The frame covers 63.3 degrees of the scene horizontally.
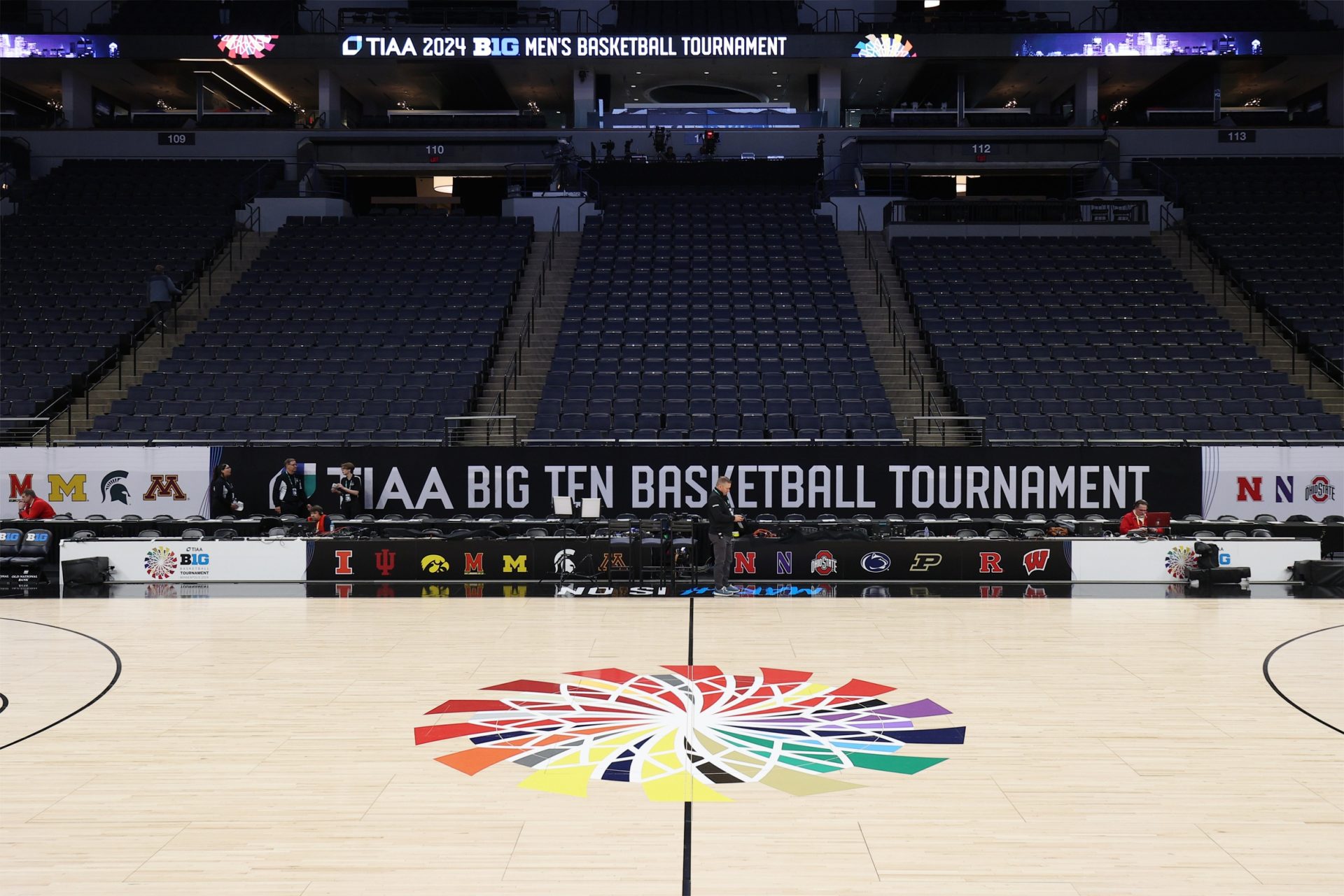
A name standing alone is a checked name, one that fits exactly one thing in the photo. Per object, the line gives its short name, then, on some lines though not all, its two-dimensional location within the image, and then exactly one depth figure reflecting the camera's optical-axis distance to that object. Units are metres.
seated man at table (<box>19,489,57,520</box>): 15.79
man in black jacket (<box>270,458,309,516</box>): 16.67
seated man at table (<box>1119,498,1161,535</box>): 15.09
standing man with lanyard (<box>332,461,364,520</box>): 16.64
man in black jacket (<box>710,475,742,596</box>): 14.06
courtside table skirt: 14.97
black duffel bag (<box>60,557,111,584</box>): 14.82
